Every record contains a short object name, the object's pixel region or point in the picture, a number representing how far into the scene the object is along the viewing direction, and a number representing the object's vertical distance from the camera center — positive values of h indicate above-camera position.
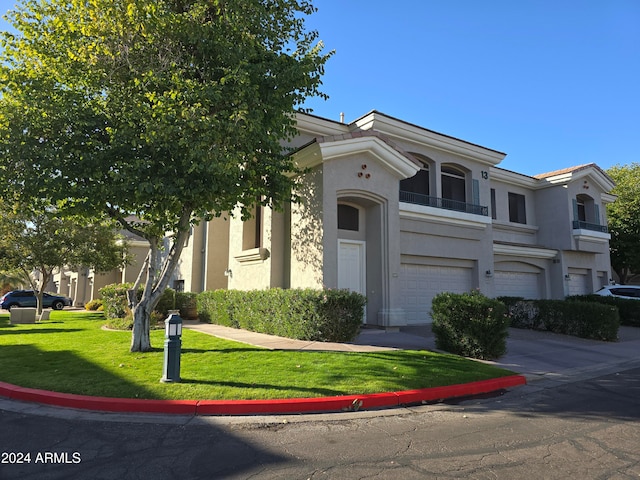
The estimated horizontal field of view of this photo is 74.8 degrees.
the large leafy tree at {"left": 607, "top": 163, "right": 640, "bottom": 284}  27.58 +4.60
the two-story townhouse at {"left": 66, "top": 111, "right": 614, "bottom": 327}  13.38 +2.74
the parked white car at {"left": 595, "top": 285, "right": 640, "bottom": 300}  20.53 +0.28
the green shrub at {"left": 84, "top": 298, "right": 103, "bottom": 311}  25.95 -0.60
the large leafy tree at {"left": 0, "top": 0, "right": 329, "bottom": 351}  8.30 +3.84
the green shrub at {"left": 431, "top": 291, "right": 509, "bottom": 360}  9.70 -0.68
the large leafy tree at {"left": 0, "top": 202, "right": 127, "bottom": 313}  18.23 +2.30
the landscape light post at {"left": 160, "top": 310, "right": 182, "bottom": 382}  6.68 -0.88
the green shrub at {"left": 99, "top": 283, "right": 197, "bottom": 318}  17.22 -0.25
